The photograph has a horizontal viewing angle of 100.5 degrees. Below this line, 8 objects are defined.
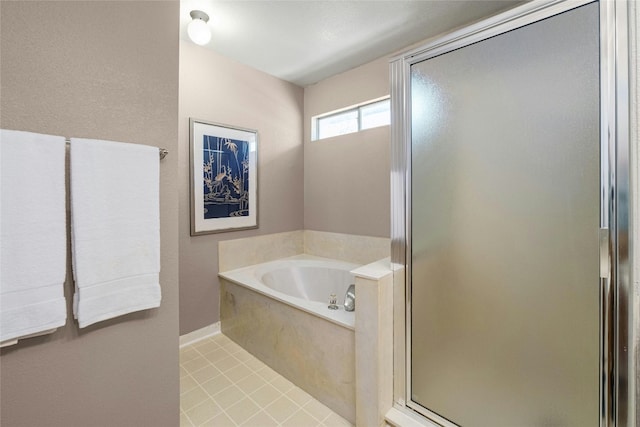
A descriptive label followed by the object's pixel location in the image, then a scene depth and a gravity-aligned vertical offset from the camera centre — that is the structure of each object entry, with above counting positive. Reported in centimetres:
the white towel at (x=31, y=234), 77 -6
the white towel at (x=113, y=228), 89 -5
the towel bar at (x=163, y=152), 109 +25
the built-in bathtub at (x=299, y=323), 161 -82
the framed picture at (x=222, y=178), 241 +35
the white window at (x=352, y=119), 269 +104
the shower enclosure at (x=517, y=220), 96 -4
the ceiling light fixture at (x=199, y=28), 193 +137
